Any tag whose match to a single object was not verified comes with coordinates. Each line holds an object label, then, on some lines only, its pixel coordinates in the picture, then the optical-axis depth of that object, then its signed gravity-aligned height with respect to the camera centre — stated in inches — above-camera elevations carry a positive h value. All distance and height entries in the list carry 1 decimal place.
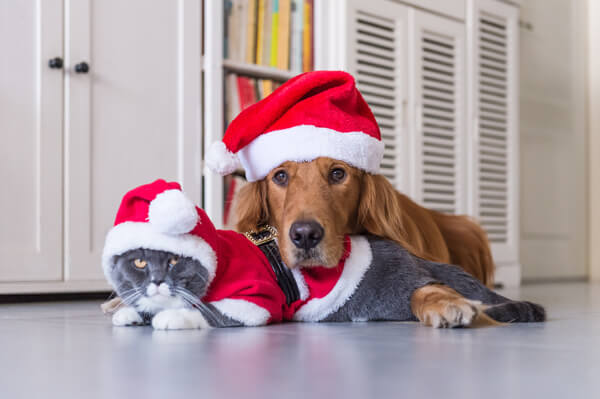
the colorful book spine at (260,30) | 110.3 +27.5
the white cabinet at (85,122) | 88.0 +11.0
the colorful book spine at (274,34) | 112.4 +27.4
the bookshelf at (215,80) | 101.6 +18.3
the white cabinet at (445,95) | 123.3 +21.3
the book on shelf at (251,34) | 109.2 +26.7
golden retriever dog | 54.6 -0.9
